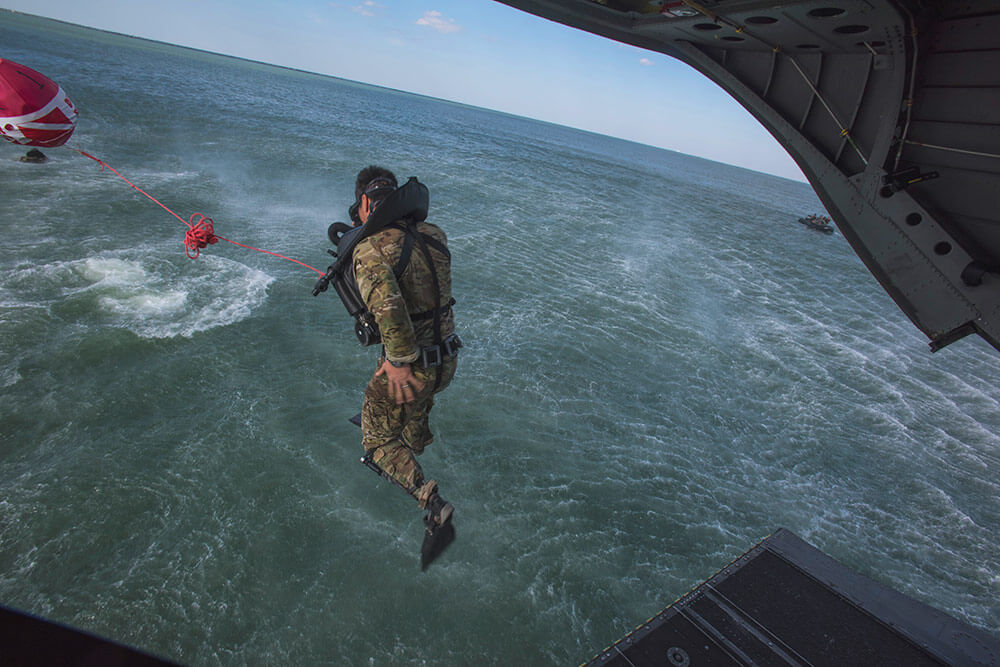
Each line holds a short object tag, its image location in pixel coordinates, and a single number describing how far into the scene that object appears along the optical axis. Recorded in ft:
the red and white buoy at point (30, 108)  27.13
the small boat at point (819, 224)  150.14
